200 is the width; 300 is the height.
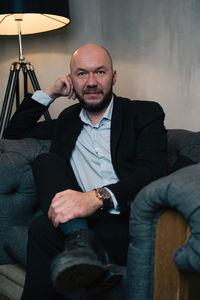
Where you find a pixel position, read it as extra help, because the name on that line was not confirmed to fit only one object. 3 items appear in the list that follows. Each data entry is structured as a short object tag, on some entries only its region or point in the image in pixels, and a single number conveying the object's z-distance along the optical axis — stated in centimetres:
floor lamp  232
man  106
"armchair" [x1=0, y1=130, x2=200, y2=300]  90
